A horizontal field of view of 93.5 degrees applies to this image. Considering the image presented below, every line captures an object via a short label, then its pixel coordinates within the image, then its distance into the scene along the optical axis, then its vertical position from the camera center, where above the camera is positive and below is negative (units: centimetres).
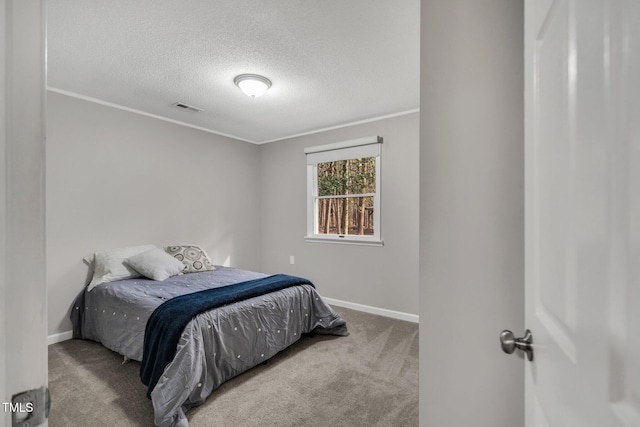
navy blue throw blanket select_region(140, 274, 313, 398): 196 -77
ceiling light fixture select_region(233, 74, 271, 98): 266 +115
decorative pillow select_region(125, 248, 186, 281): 308 -56
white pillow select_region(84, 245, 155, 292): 301 -57
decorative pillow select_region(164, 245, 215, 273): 354 -55
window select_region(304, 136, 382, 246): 393 +28
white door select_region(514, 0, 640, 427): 35 +0
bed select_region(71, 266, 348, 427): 189 -97
